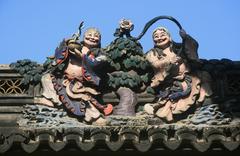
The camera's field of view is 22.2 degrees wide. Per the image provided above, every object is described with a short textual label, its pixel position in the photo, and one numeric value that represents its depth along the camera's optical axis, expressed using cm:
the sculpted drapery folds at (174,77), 1074
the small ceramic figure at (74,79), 1080
